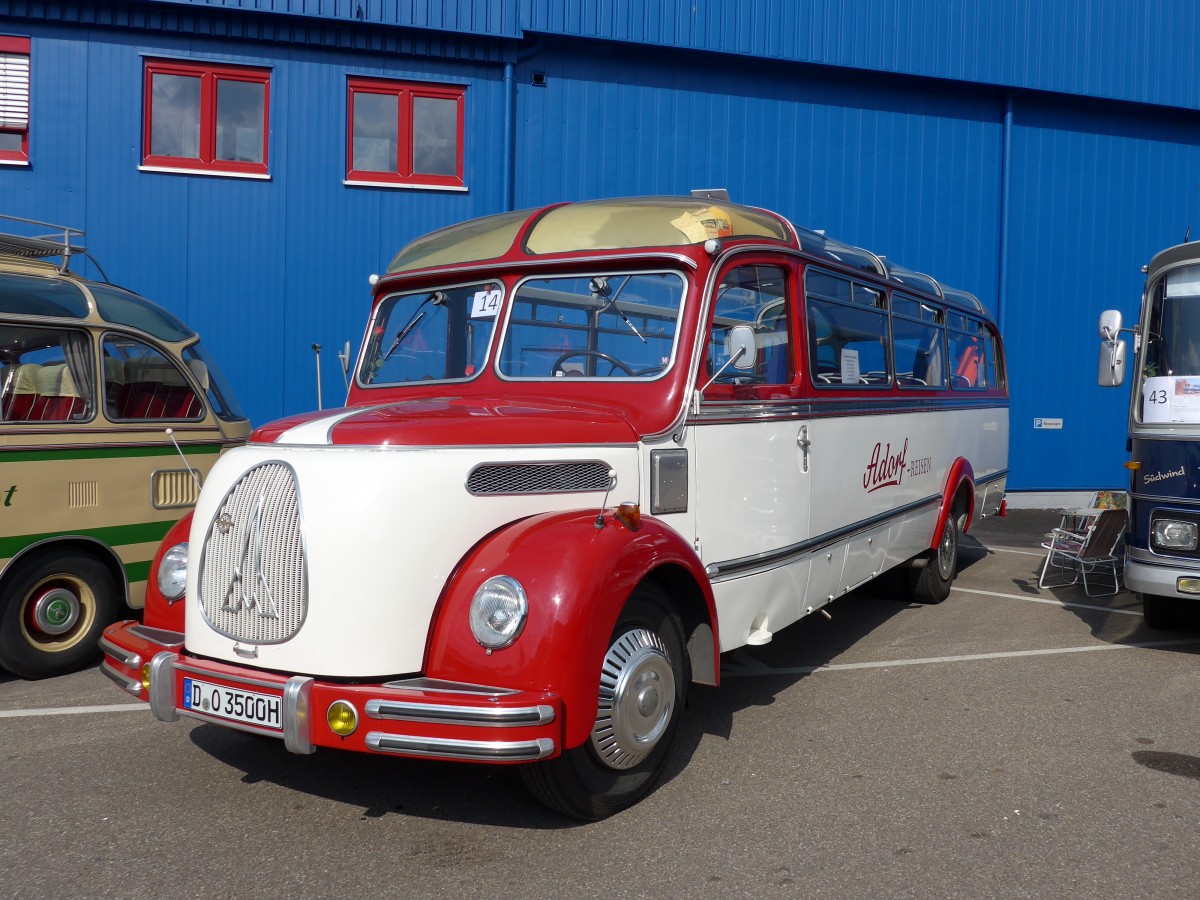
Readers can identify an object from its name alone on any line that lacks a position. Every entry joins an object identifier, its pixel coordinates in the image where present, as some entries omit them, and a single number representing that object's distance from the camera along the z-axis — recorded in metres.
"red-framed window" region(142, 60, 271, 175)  11.14
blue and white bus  6.20
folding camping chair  8.08
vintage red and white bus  3.38
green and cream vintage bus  5.67
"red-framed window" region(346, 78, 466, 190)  11.64
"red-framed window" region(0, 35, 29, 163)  10.74
